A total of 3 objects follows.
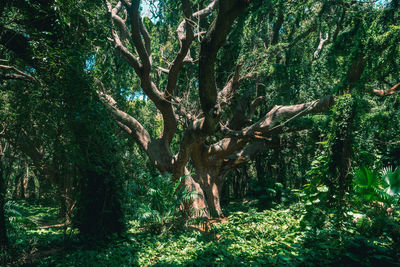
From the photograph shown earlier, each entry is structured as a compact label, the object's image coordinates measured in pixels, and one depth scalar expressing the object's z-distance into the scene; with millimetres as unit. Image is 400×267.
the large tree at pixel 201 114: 5805
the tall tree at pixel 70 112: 4074
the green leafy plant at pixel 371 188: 4456
